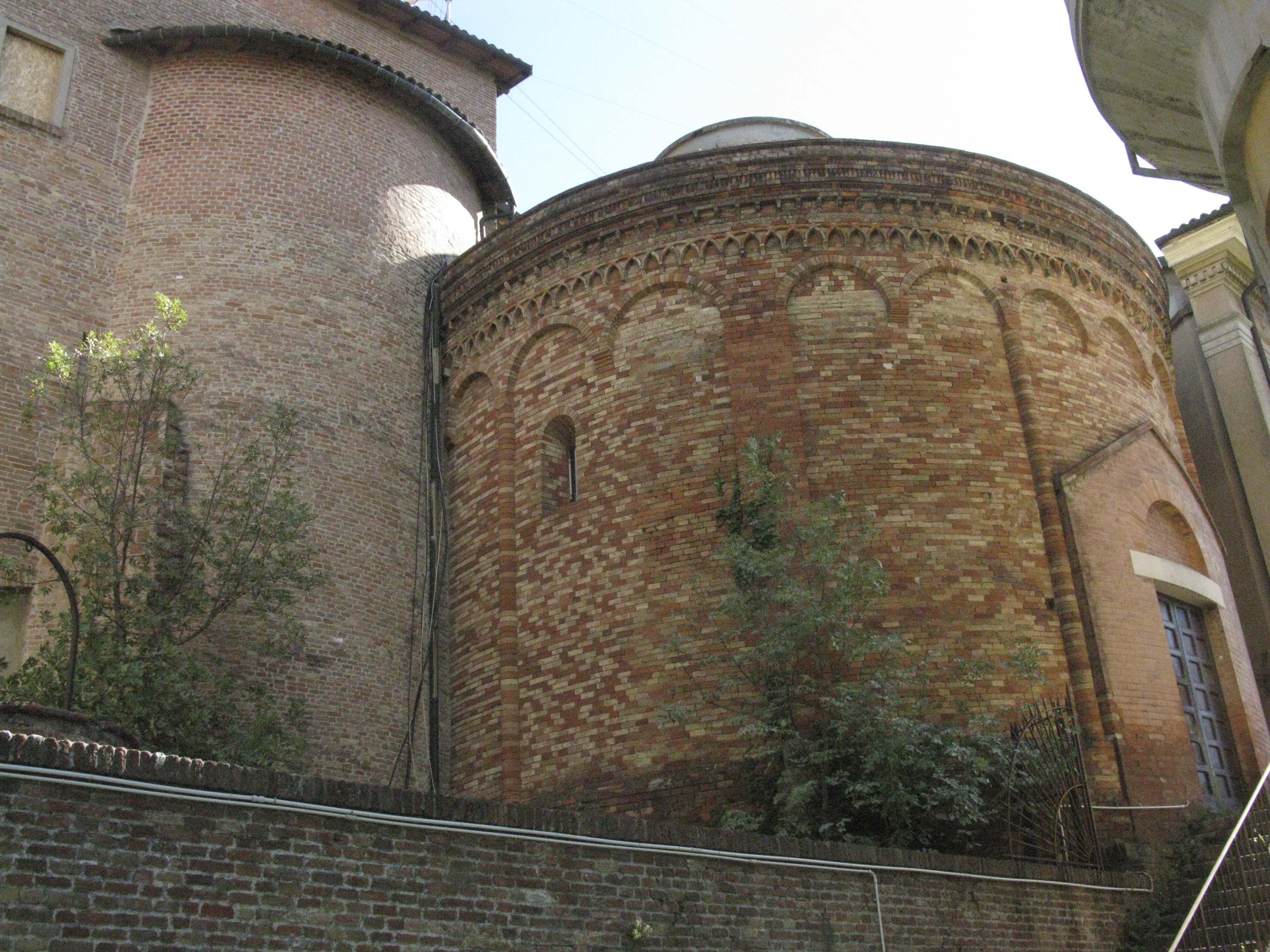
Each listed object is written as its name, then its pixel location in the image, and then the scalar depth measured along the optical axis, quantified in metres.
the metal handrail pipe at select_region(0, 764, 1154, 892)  5.62
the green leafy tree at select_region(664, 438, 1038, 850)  11.16
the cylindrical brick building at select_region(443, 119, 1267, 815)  13.17
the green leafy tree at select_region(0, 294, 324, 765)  11.61
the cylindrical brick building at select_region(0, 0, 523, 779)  14.77
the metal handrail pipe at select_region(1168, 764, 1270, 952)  8.98
